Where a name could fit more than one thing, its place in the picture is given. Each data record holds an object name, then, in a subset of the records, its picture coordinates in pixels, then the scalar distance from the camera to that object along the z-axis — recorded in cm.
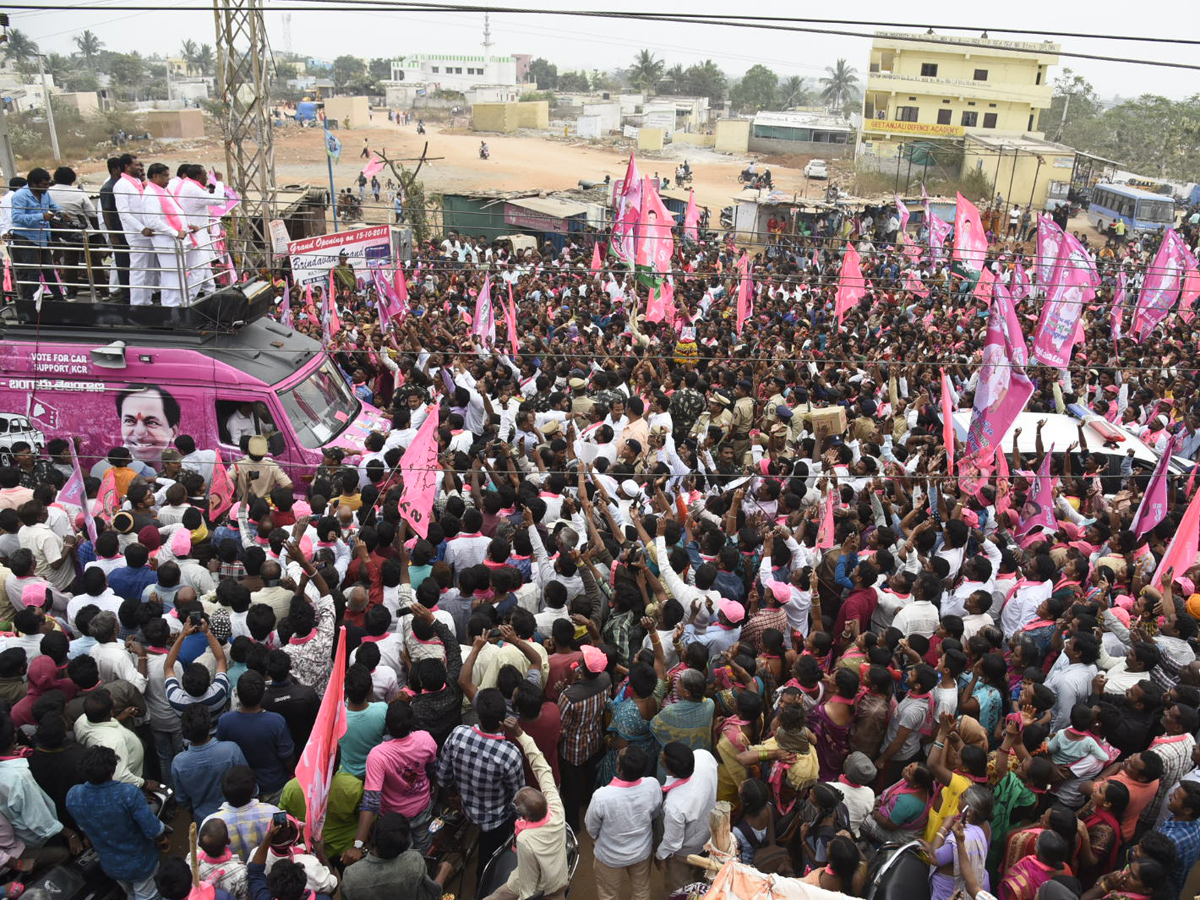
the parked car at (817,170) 5412
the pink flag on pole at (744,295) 1387
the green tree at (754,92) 11119
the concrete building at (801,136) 6619
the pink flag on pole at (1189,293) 1458
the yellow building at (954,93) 5081
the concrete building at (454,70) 12638
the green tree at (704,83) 11019
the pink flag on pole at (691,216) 1822
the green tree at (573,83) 14050
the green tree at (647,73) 10581
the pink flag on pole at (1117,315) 1597
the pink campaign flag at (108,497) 752
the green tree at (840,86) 12444
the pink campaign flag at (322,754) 409
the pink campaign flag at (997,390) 791
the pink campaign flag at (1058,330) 1135
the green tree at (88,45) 12204
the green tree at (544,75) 15025
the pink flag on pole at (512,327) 1248
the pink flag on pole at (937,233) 2006
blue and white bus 3462
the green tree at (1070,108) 7012
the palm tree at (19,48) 7588
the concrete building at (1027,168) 4256
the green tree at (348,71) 11679
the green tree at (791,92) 11775
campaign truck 859
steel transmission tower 1639
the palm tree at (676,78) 10981
